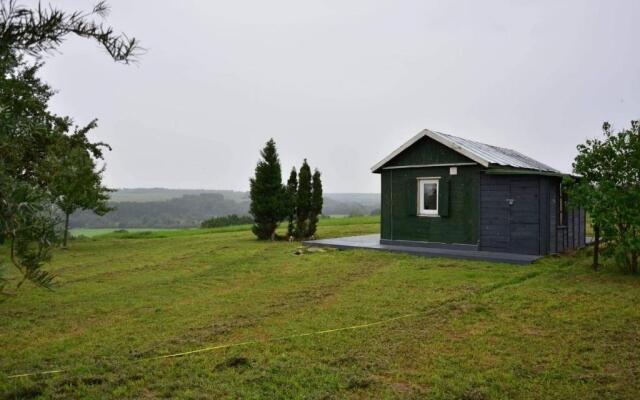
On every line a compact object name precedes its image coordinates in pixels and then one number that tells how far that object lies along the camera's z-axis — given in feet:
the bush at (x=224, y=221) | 101.48
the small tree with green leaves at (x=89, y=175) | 47.03
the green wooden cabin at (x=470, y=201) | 36.68
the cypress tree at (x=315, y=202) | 54.60
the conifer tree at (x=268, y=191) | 54.13
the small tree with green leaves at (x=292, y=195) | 54.90
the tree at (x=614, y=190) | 27.32
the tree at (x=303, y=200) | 54.03
